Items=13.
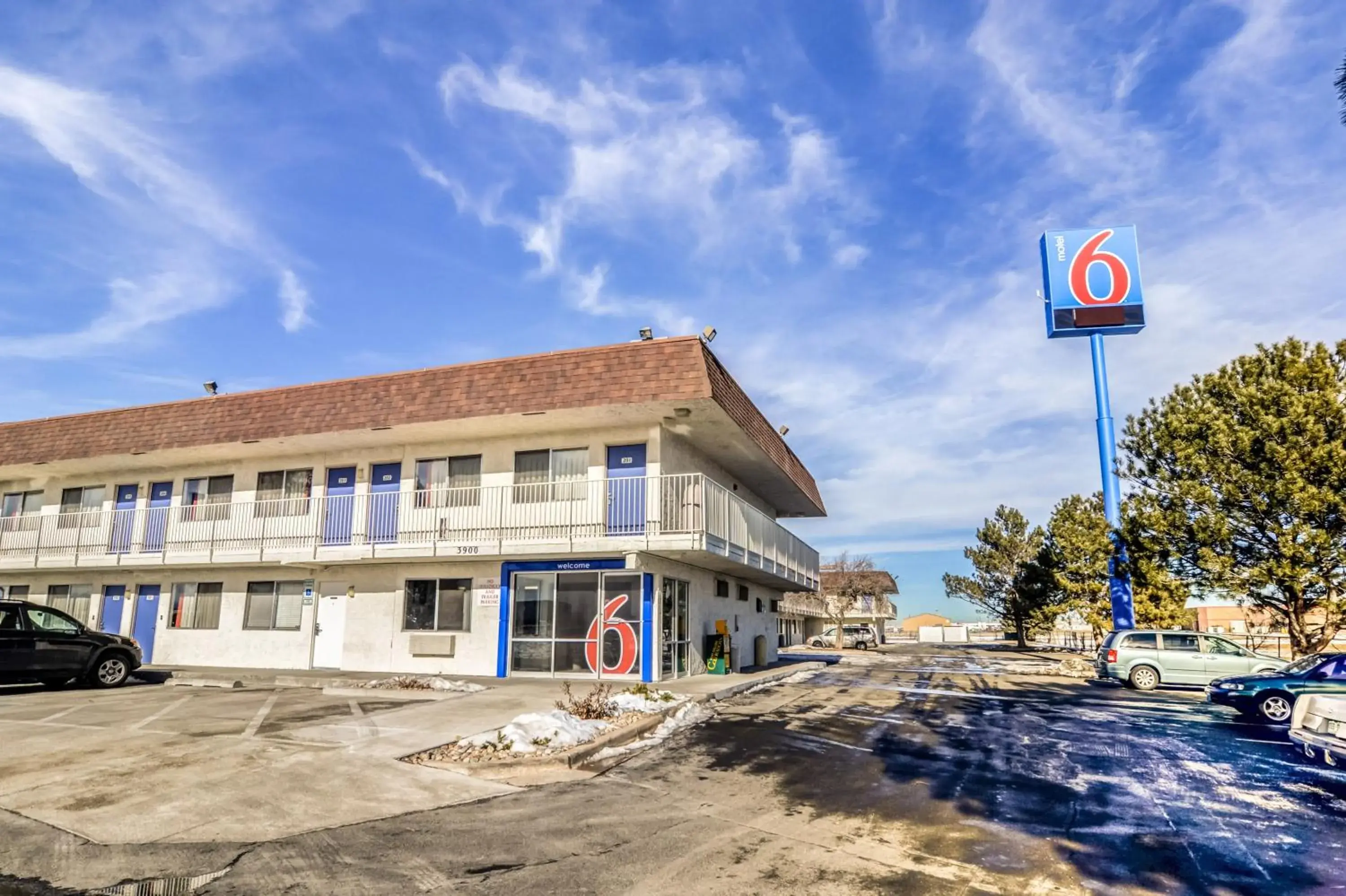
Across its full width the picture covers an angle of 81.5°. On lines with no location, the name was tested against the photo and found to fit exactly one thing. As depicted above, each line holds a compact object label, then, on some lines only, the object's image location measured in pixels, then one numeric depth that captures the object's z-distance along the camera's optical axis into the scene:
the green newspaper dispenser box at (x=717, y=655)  20.36
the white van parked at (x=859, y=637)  49.38
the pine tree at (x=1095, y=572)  24.73
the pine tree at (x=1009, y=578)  41.91
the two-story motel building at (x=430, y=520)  17.16
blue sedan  12.92
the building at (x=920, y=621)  128.25
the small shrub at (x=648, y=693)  13.02
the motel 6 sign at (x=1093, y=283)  28.88
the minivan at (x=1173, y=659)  18.95
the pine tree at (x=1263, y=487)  20.23
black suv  14.91
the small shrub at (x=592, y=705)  11.03
